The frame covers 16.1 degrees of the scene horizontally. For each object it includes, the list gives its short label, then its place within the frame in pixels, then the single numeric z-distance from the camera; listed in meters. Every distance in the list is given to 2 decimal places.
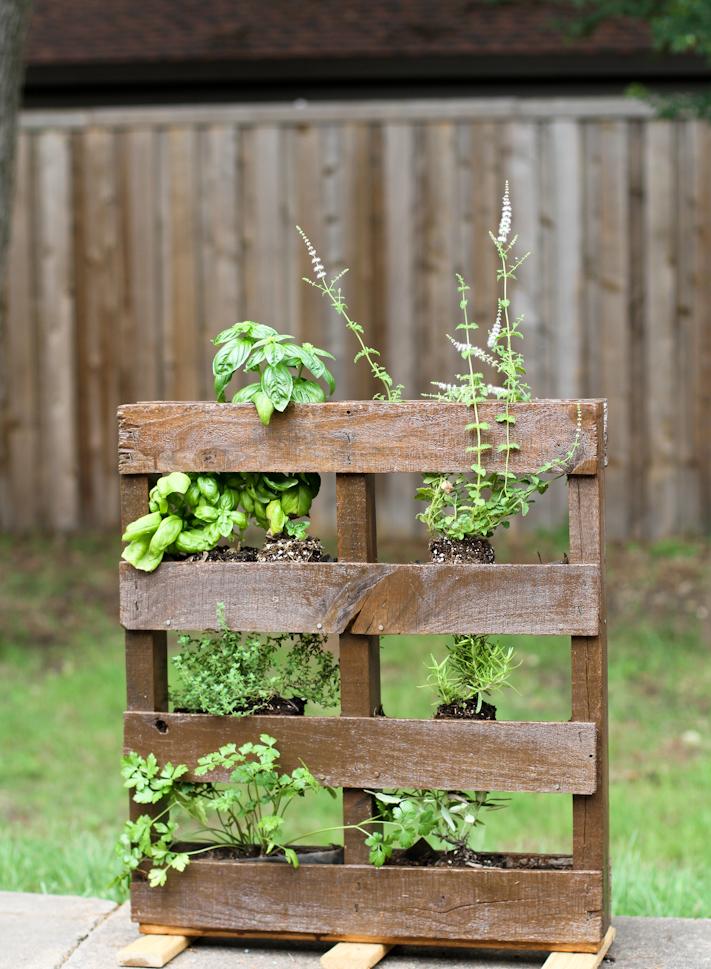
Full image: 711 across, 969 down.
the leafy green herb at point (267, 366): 5.16
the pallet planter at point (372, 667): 5.00
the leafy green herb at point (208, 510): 5.30
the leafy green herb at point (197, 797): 5.15
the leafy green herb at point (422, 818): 5.09
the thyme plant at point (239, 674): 5.29
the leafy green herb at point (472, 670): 5.20
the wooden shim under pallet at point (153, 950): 5.14
